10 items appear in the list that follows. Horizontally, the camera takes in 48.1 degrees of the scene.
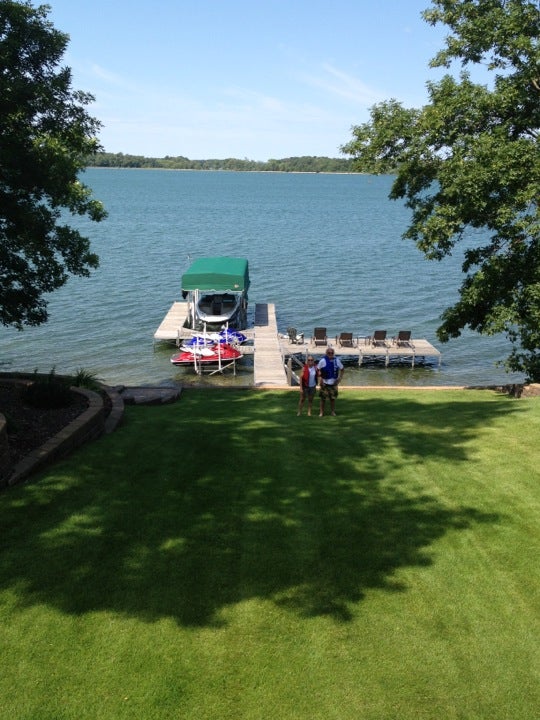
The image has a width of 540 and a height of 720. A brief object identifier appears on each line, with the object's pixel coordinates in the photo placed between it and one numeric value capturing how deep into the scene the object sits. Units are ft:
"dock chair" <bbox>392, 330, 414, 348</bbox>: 109.29
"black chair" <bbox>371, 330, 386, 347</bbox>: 108.99
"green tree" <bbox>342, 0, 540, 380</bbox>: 45.85
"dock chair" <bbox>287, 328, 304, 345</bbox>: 108.99
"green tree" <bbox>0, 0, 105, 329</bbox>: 39.01
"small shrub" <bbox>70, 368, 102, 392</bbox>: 47.39
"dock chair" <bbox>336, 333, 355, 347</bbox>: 108.27
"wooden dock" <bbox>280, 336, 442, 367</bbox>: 106.11
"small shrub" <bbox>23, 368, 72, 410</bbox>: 39.50
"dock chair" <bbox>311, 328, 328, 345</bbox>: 107.96
